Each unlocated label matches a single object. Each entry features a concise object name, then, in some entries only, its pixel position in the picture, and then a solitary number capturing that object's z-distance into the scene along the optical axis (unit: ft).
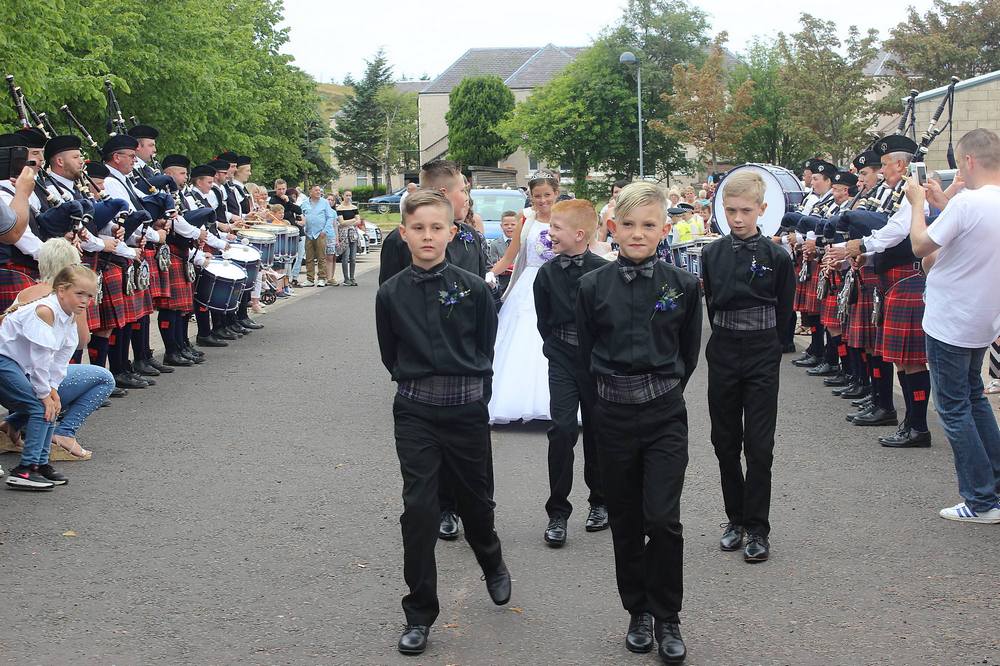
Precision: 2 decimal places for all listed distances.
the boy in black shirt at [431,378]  15.62
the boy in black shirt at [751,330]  19.38
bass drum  40.75
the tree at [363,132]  314.14
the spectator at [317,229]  77.61
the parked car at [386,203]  233.14
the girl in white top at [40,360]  24.30
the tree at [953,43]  141.59
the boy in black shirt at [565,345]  20.68
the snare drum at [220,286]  44.45
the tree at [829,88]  148.77
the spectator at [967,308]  20.97
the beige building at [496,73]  309.01
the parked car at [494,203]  79.92
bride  30.22
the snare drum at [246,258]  46.21
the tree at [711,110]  168.55
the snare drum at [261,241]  51.44
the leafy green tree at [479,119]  288.30
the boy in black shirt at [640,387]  15.44
